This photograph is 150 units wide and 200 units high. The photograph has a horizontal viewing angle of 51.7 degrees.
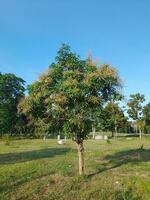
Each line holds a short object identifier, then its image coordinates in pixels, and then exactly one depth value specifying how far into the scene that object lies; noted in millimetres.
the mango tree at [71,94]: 7592
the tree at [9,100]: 28912
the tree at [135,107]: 34426
